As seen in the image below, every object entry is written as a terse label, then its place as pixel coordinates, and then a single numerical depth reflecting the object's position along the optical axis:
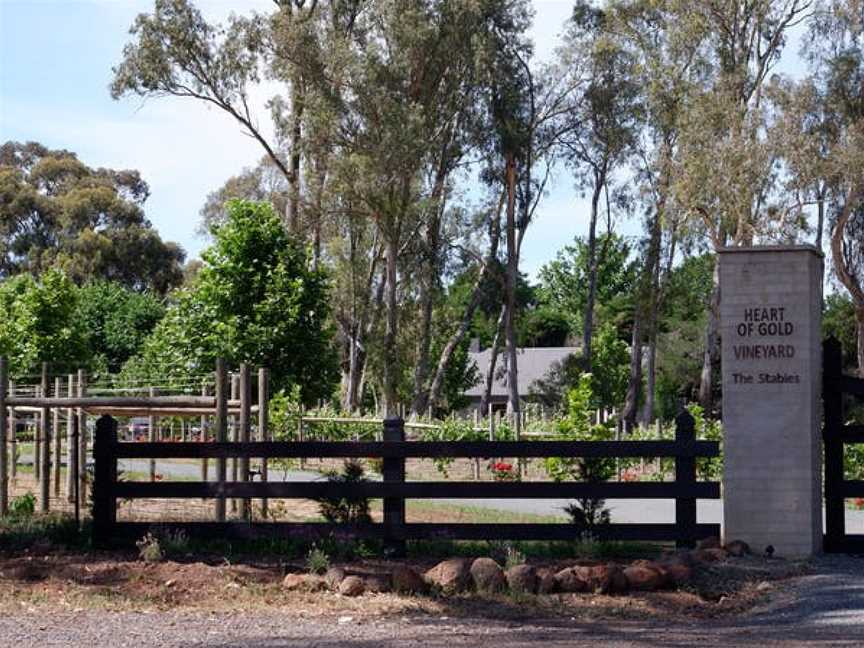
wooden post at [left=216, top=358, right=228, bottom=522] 15.32
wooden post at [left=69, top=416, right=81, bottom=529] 16.99
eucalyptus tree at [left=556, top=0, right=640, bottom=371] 51.97
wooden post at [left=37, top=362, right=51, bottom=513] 19.23
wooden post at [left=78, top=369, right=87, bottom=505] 18.52
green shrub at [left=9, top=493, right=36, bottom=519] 16.02
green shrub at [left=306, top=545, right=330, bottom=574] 11.19
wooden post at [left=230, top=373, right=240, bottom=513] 18.36
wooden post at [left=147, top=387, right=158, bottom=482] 22.47
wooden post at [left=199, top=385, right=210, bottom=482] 19.48
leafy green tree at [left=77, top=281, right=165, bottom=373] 67.56
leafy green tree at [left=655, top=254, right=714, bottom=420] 66.19
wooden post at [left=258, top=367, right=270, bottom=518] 17.75
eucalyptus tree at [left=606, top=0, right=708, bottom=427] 49.12
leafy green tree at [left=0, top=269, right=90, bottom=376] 43.03
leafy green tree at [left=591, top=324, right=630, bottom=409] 69.19
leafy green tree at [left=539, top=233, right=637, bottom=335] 84.88
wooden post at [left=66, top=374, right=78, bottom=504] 19.69
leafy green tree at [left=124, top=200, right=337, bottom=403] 40.22
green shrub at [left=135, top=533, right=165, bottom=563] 11.84
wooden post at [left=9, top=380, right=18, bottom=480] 22.12
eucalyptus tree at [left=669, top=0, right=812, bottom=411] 44.44
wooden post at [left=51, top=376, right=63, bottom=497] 21.55
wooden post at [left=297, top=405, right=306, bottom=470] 36.82
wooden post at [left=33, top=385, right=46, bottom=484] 21.28
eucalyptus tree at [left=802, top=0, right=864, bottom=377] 44.44
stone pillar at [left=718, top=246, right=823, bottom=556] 12.74
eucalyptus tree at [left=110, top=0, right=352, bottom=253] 47.69
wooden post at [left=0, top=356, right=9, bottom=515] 16.50
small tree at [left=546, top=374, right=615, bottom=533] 24.42
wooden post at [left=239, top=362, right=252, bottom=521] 16.16
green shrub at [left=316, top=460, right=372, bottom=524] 13.00
